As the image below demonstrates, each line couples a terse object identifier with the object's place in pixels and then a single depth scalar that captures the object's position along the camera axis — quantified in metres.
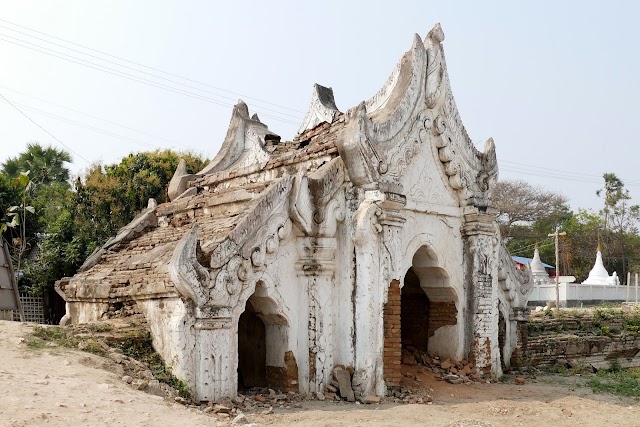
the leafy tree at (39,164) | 25.83
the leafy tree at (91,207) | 18.31
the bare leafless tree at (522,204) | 46.12
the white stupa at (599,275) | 35.47
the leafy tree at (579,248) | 44.34
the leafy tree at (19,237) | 18.97
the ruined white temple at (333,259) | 8.70
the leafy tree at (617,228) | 46.81
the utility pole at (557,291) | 22.74
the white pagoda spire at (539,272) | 31.63
